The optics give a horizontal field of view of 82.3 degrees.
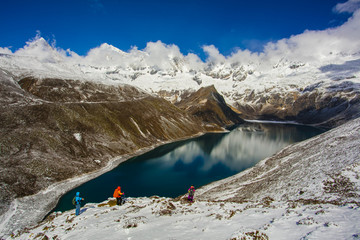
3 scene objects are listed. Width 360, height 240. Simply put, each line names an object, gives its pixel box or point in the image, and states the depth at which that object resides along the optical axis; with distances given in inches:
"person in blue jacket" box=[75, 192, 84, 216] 997.8
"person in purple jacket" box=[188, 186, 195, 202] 1125.6
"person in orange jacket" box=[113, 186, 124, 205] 1114.6
